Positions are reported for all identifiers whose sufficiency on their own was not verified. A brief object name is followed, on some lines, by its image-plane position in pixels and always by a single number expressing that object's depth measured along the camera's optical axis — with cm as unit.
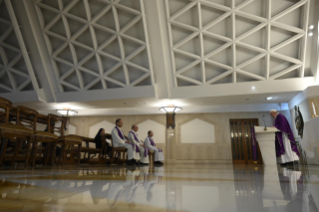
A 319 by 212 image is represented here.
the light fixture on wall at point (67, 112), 928
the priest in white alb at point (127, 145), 614
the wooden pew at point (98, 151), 630
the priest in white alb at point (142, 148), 663
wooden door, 967
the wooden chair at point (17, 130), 291
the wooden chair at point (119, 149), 624
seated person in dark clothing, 705
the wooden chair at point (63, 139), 431
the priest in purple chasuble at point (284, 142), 550
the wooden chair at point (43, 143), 355
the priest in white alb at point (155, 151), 747
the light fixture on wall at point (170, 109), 898
